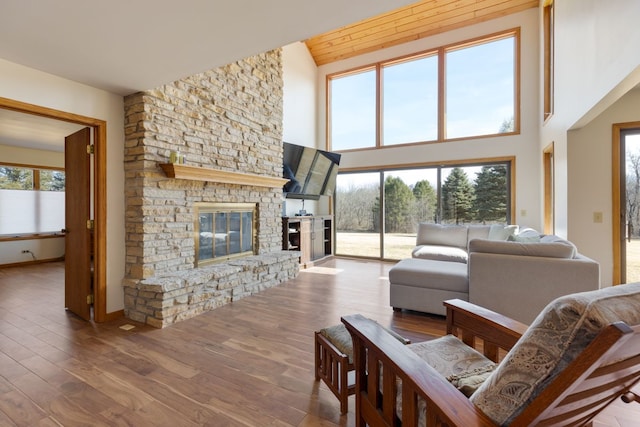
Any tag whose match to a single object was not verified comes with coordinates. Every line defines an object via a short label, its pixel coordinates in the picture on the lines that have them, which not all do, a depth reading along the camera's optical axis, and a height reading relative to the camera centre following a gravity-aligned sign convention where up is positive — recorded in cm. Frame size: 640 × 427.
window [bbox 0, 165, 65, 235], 591 +27
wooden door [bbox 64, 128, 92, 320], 305 -12
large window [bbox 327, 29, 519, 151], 551 +233
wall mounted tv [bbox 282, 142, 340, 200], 546 +77
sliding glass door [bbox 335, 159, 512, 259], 559 +18
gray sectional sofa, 254 -62
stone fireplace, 306 +32
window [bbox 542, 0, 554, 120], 468 +249
